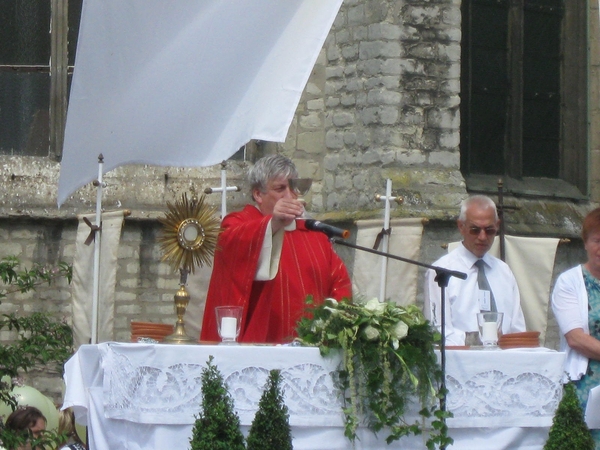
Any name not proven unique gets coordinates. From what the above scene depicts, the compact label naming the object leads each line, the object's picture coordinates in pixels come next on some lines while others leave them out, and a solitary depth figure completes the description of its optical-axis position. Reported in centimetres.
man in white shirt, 1308
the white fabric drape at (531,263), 1695
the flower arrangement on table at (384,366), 1055
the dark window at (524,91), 2395
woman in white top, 1245
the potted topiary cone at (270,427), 1027
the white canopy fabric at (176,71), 1144
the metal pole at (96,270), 1717
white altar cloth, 1062
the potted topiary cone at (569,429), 1097
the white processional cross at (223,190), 1569
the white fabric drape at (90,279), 1897
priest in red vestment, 1262
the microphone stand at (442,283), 1048
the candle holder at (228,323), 1116
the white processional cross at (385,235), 1584
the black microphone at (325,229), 1036
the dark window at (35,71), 2278
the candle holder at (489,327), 1156
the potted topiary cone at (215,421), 1018
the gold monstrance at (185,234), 1204
